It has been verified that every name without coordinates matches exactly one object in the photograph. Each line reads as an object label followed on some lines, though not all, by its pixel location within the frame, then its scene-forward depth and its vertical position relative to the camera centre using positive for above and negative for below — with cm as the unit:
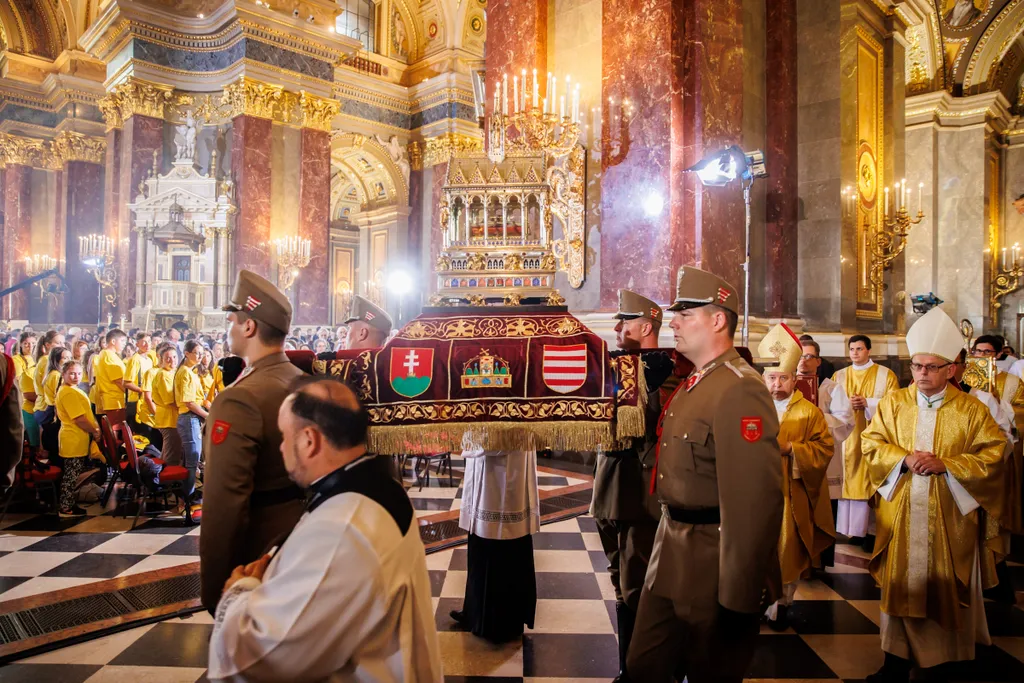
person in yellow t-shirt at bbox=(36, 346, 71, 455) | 683 -46
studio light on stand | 701 +205
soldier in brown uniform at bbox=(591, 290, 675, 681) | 325 -82
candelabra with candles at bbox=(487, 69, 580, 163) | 764 +278
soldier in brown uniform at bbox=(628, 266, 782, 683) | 221 -57
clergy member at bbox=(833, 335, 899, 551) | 570 -63
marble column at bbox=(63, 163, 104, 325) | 2130 +423
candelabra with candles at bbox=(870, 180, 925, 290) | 995 +178
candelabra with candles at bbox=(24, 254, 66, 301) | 2167 +291
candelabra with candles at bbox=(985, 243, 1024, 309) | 1634 +196
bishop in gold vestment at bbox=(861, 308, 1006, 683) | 334 -85
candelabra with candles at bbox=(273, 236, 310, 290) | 1706 +239
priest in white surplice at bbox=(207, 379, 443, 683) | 153 -57
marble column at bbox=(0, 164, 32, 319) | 2178 +407
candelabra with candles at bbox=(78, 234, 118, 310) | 1770 +239
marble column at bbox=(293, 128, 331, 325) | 1764 +340
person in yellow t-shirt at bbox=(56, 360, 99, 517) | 637 -67
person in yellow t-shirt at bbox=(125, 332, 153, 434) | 819 -24
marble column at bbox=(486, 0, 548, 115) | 848 +420
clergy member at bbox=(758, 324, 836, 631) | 414 -82
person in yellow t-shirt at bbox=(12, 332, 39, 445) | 750 -38
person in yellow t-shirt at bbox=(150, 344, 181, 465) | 664 -66
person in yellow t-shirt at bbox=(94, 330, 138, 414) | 739 -37
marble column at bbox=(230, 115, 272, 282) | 1652 +414
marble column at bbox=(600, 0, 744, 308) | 753 +259
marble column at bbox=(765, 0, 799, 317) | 888 +292
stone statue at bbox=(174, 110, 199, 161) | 1706 +563
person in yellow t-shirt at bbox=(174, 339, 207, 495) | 657 -65
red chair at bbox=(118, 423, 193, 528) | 619 -124
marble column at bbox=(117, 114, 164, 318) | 1686 +468
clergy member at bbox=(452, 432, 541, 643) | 385 -119
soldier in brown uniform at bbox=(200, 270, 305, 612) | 234 -38
